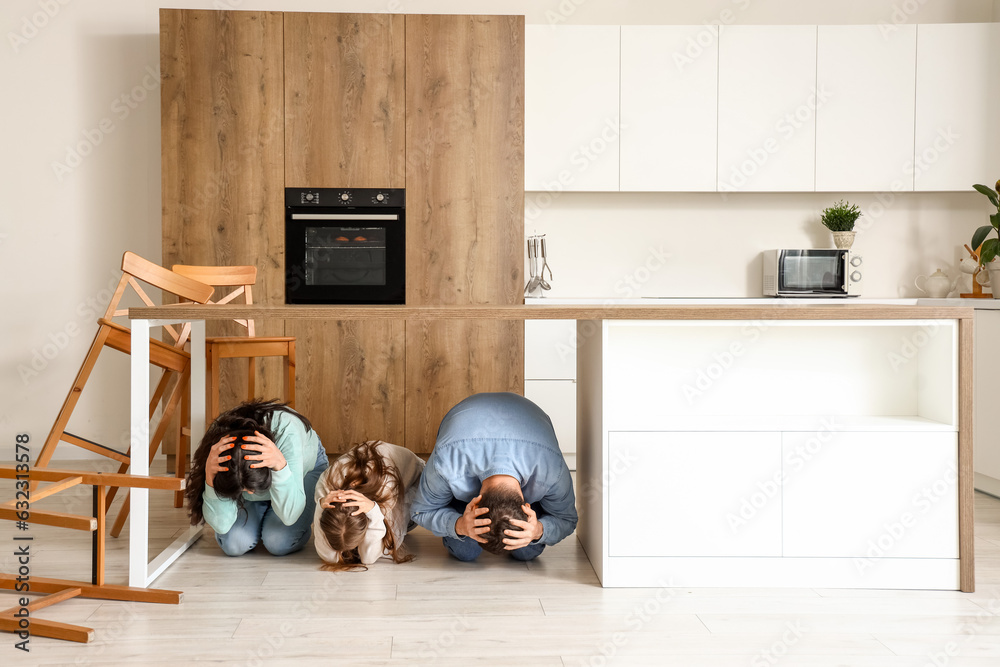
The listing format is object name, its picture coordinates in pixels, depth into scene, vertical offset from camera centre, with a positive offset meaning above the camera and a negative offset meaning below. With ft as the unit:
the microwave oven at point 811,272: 13.21 +0.93
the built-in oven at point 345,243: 12.01 +1.31
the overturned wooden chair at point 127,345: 7.09 -0.22
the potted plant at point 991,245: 11.76 +1.28
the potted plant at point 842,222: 13.53 +1.87
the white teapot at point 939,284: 13.75 +0.75
